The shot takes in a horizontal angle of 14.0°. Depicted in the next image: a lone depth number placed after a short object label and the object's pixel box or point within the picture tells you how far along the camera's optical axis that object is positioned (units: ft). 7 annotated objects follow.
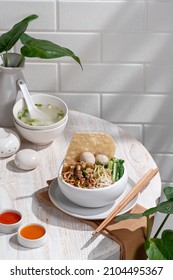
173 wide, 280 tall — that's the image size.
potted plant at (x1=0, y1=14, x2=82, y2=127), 6.98
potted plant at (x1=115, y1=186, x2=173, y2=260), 5.71
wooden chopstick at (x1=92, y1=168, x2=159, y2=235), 5.92
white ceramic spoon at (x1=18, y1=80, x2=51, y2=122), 7.23
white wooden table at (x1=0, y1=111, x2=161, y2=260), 5.70
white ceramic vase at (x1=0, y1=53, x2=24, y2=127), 7.28
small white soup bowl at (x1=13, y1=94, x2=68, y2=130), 6.97
